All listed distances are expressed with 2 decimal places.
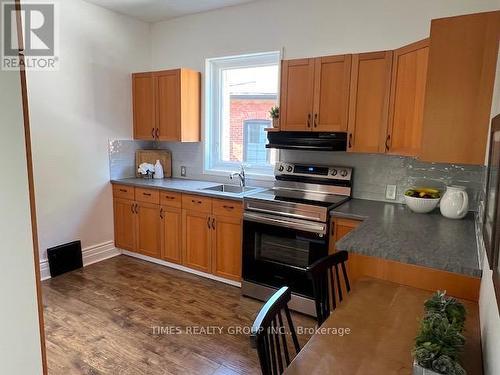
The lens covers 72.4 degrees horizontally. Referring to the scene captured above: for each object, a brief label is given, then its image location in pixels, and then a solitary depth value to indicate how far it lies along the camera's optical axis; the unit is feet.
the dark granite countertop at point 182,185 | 10.69
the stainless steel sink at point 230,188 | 12.30
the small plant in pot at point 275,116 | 10.33
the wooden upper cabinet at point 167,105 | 12.48
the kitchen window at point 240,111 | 12.01
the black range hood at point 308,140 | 9.30
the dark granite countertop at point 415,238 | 5.39
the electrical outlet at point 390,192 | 9.70
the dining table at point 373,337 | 3.68
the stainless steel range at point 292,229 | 9.05
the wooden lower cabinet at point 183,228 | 10.73
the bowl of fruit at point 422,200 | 8.30
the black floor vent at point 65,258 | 11.48
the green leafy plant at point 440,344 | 2.97
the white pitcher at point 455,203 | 7.87
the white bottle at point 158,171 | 13.94
